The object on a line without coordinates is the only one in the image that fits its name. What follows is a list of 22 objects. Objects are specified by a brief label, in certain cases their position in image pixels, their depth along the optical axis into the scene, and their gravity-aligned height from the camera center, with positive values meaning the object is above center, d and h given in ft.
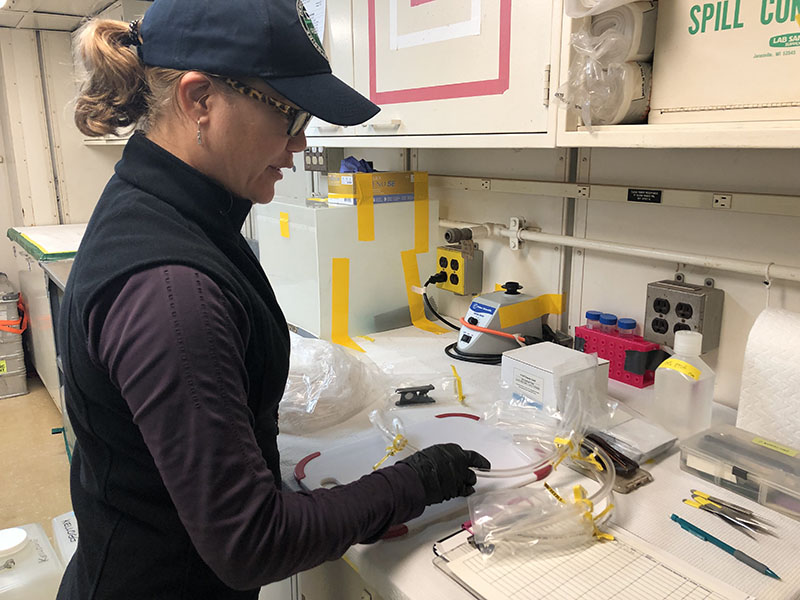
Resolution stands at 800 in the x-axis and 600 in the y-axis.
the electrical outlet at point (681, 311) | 4.22 -0.97
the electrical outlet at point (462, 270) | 6.06 -0.95
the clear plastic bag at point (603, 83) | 3.53 +0.52
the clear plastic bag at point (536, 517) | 2.72 -1.57
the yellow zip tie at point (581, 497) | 2.85 -1.52
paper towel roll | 3.50 -1.20
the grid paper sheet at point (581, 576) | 2.44 -1.66
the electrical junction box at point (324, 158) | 7.44 +0.20
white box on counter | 3.77 -1.24
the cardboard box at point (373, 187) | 5.79 -0.12
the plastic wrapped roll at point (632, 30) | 3.50 +0.82
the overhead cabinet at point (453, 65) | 3.90 +0.79
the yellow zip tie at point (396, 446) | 3.41 -1.52
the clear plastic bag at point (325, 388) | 4.05 -1.49
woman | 1.99 -0.52
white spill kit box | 3.00 +0.58
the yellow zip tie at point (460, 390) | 4.40 -1.58
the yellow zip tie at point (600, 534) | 2.78 -1.64
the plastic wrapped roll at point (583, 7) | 3.37 +0.92
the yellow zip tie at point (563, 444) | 3.29 -1.44
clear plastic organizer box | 3.03 -1.51
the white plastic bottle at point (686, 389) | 3.74 -1.32
